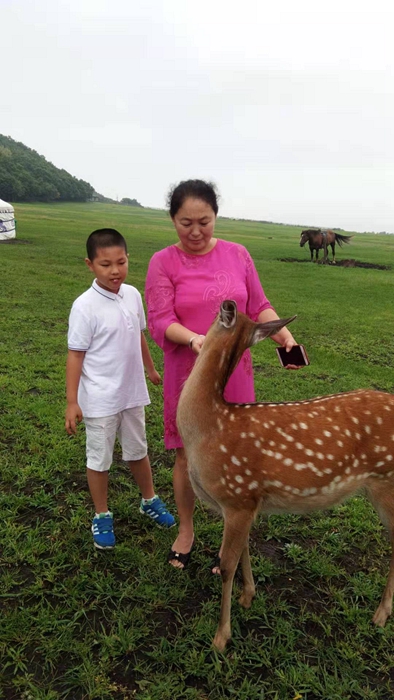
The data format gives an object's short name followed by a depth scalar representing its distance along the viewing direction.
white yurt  24.80
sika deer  2.72
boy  3.20
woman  2.93
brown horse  27.17
